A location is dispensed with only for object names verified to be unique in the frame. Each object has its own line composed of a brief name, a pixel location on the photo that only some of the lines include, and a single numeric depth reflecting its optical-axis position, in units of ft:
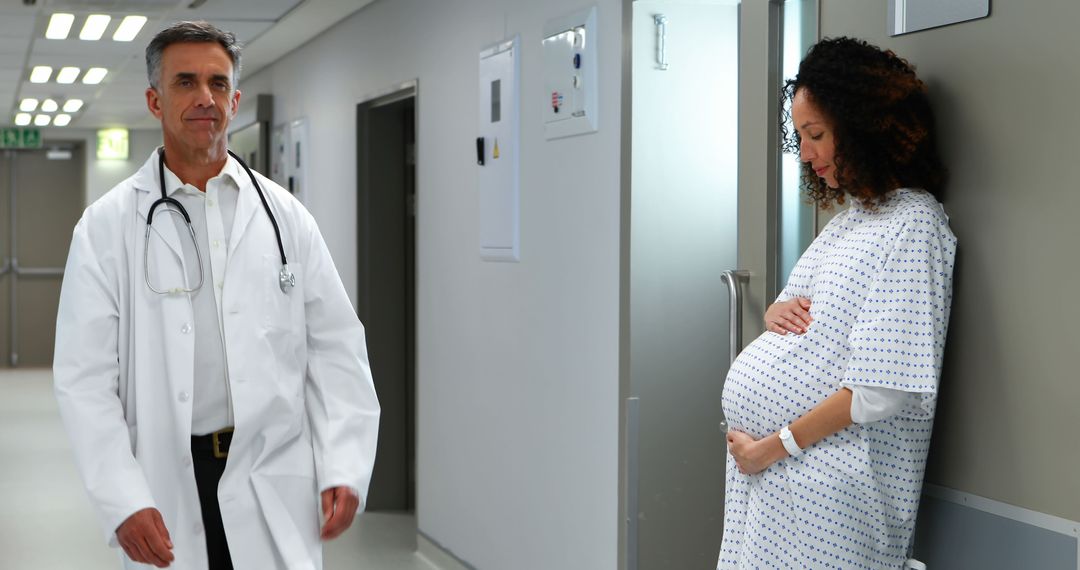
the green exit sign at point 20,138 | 44.39
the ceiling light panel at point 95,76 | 27.69
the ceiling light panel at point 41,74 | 27.12
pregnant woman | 6.32
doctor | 6.42
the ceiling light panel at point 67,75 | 27.43
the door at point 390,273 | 19.45
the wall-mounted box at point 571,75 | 11.48
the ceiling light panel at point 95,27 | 20.18
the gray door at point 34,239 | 45.65
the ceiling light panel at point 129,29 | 20.51
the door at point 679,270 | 10.55
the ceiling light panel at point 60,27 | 20.18
